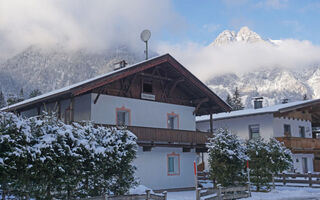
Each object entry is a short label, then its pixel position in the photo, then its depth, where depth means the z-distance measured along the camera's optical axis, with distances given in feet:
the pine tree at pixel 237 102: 311.00
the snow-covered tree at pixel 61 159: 41.96
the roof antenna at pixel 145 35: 95.35
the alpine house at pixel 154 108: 80.18
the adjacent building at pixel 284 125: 115.85
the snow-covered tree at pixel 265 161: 81.61
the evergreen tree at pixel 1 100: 325.11
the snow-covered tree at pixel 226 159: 72.69
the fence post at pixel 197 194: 60.01
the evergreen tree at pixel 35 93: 299.17
